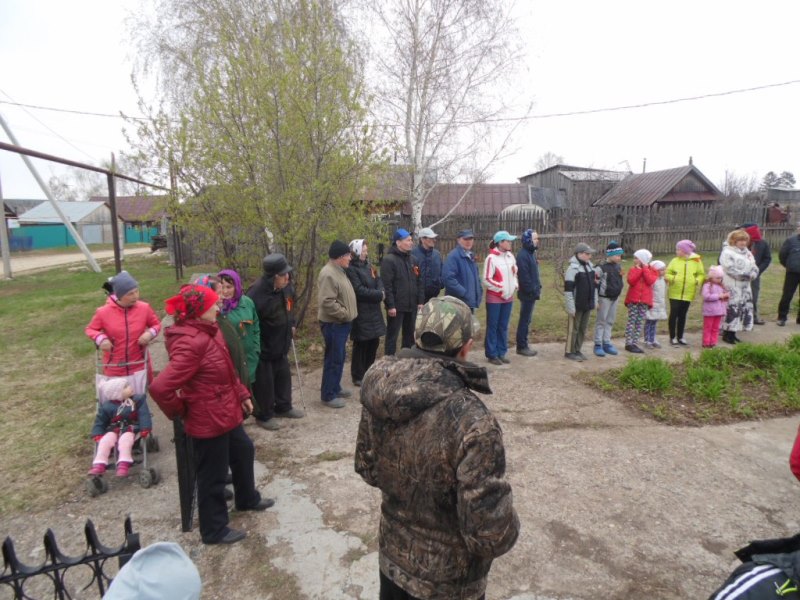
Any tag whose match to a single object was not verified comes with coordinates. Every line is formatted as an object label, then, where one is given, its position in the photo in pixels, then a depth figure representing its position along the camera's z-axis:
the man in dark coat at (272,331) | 4.85
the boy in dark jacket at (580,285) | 6.94
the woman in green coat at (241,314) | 4.32
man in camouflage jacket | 1.66
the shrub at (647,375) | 5.77
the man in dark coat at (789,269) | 8.77
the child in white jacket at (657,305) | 7.51
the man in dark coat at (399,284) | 6.36
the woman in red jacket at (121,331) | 4.16
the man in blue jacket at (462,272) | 6.65
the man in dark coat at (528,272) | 7.08
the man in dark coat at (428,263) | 7.00
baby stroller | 3.84
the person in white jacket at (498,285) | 6.75
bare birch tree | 14.48
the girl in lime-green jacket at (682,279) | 7.58
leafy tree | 6.75
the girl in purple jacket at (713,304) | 7.52
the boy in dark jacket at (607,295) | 7.20
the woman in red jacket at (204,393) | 3.03
